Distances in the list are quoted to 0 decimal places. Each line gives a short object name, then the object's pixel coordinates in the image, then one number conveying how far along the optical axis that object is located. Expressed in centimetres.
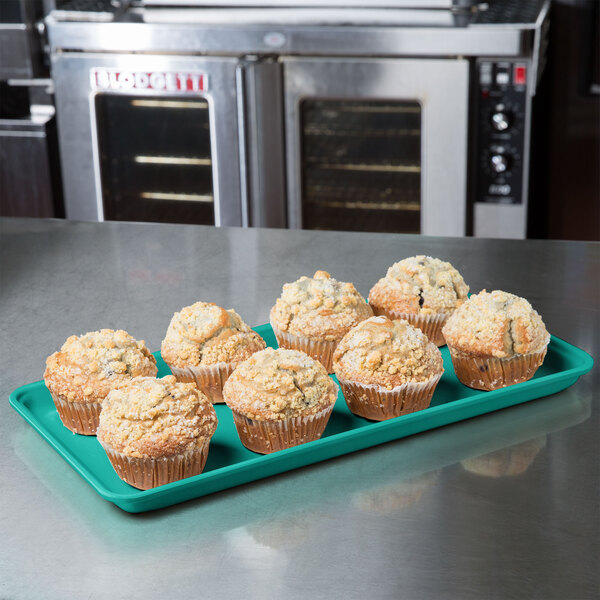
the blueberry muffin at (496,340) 117
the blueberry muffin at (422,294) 125
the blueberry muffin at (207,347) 117
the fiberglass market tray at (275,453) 105
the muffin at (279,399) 109
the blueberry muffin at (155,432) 105
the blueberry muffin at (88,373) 112
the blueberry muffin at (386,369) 113
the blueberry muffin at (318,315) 121
